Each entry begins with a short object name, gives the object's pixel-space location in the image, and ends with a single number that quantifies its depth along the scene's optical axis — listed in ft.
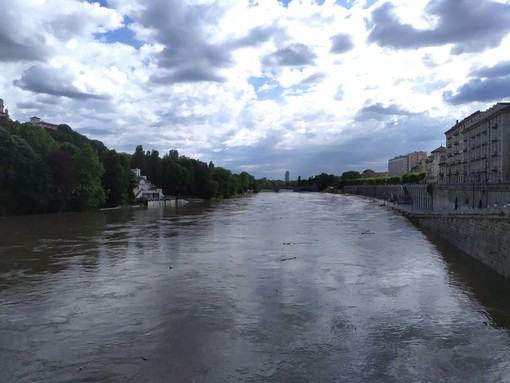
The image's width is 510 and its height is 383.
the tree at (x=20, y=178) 166.40
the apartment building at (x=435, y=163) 386.22
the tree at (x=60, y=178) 184.65
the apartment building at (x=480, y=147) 198.90
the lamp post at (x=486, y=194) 121.10
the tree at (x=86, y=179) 198.49
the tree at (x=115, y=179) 234.99
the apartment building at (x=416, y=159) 626.07
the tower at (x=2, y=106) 350.60
